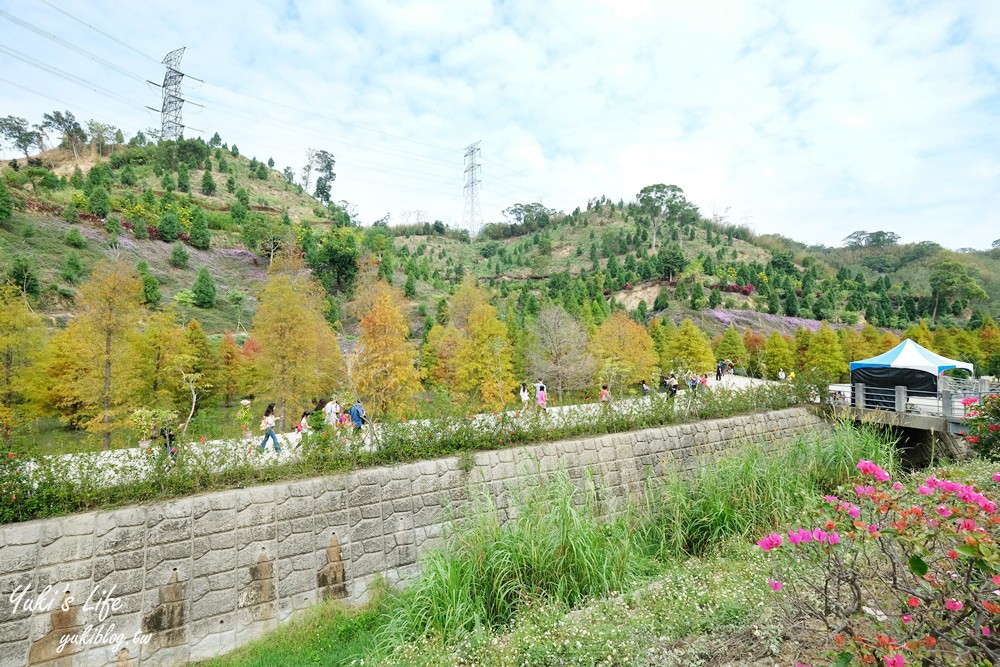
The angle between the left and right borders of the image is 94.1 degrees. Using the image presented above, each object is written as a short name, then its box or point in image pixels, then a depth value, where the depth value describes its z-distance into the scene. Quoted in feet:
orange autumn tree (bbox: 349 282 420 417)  51.72
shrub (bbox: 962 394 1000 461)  22.18
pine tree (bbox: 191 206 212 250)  127.65
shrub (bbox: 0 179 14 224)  95.35
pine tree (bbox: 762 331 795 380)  90.48
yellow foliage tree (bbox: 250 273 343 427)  47.50
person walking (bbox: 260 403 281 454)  30.40
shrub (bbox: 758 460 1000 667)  6.68
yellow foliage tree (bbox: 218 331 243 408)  67.77
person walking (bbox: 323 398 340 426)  31.93
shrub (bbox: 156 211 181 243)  121.49
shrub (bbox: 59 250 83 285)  89.61
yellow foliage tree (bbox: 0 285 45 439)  39.96
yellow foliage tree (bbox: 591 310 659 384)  70.23
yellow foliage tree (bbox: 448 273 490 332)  74.69
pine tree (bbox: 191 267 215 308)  104.06
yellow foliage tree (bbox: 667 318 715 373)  84.33
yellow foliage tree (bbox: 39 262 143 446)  40.14
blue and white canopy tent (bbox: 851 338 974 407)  47.52
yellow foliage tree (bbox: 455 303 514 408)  58.80
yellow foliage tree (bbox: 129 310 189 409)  51.06
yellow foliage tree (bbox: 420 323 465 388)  65.72
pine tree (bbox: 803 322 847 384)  84.86
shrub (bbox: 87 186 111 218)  117.08
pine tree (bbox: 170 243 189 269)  116.10
